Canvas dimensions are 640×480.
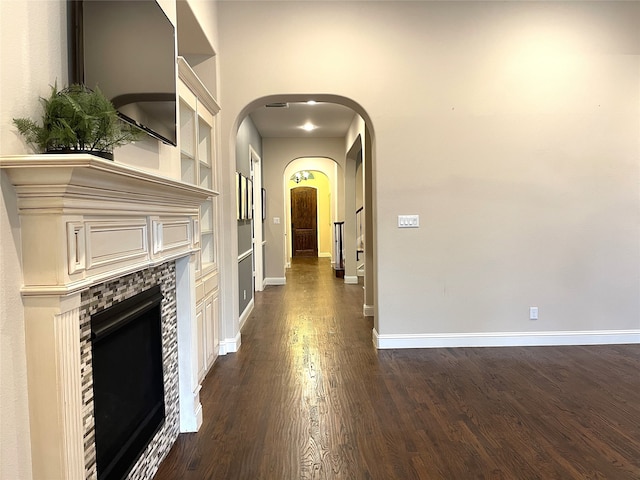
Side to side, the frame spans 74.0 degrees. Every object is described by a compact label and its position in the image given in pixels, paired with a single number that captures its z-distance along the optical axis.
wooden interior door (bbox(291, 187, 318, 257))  13.93
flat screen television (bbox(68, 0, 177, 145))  1.44
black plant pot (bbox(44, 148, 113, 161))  1.20
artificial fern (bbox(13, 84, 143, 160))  1.18
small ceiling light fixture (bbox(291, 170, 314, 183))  12.16
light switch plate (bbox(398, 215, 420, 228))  3.87
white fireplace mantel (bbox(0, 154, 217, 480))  1.12
